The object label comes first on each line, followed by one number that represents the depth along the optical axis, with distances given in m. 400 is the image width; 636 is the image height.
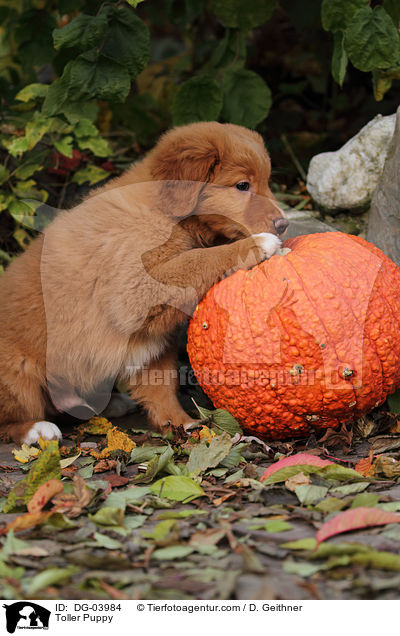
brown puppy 3.18
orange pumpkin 2.91
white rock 4.34
